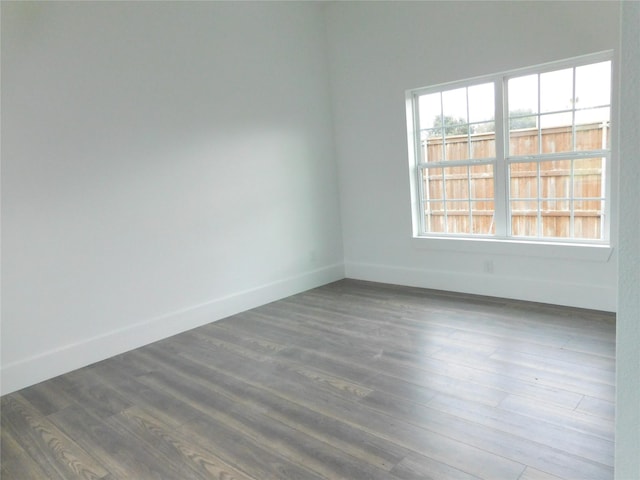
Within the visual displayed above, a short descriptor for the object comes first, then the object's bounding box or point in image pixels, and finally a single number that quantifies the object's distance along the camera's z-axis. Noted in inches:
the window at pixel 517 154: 146.6
